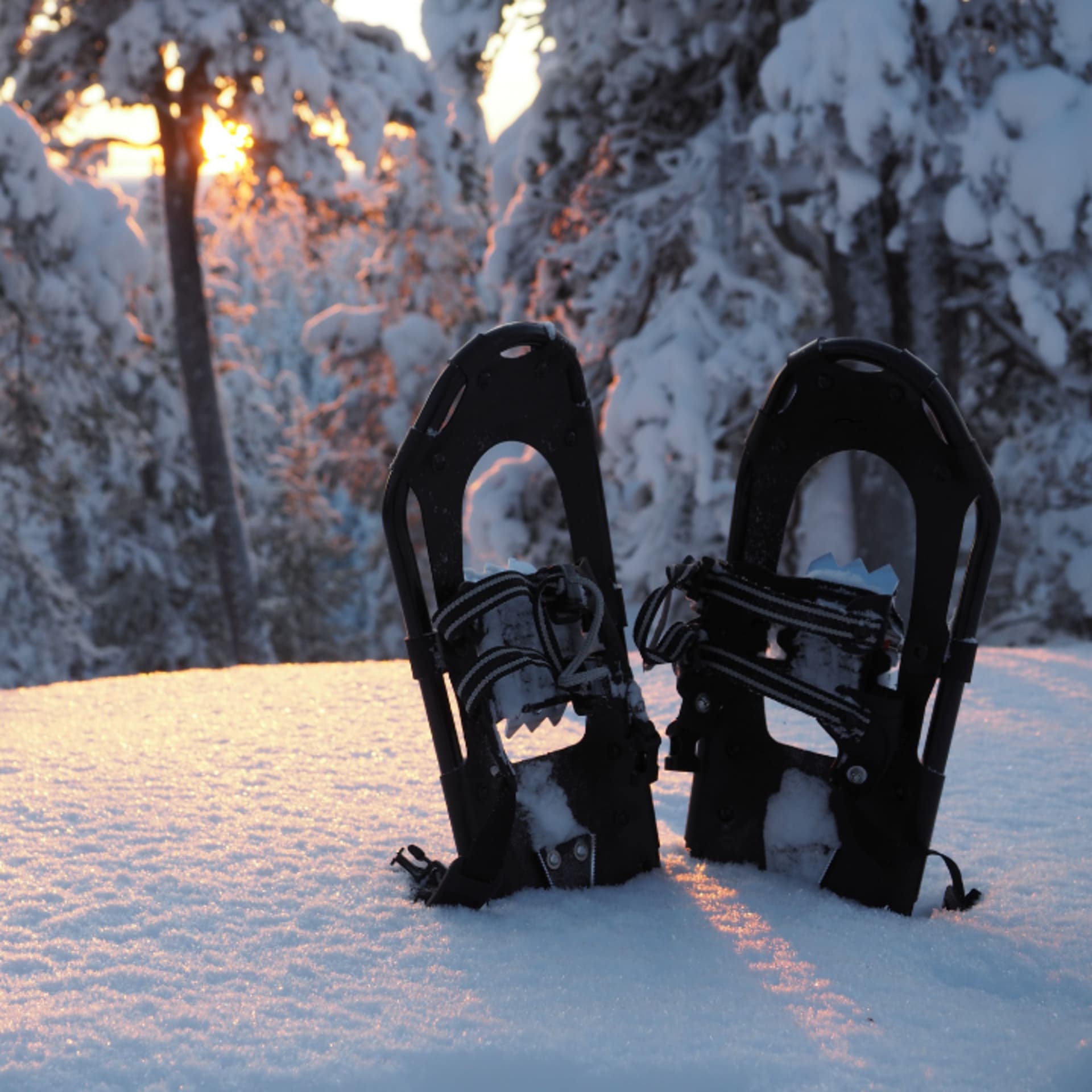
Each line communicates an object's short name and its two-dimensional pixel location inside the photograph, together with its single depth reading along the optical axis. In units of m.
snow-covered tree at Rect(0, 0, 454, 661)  10.98
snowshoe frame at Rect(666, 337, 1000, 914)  2.18
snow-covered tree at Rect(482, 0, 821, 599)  7.83
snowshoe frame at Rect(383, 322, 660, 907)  2.16
